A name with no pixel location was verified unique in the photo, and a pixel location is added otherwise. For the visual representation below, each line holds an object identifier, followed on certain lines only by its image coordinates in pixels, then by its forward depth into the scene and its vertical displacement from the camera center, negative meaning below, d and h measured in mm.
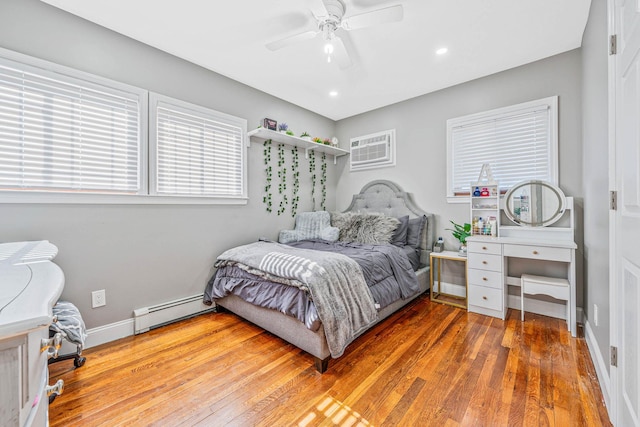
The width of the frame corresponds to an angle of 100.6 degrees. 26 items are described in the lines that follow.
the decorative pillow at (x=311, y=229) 3428 -205
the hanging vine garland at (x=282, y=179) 3600 +485
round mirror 2594 +102
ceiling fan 1772 +1374
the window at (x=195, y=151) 2525 +673
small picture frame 3272 +1121
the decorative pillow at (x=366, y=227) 3213 -170
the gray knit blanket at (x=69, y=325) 1610 -680
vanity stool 2336 -671
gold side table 2979 -796
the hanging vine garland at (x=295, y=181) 3783 +470
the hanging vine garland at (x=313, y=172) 4071 +643
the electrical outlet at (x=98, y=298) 2152 -685
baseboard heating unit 2348 -935
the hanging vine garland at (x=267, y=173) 3430 +535
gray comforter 1877 -597
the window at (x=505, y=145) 2697 +758
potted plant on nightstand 3004 -232
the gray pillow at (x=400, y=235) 3223 -261
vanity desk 2385 -354
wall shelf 3171 +983
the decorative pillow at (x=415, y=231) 3283 -215
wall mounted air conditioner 3815 +955
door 1064 -4
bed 1844 -620
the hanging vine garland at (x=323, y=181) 4261 +534
